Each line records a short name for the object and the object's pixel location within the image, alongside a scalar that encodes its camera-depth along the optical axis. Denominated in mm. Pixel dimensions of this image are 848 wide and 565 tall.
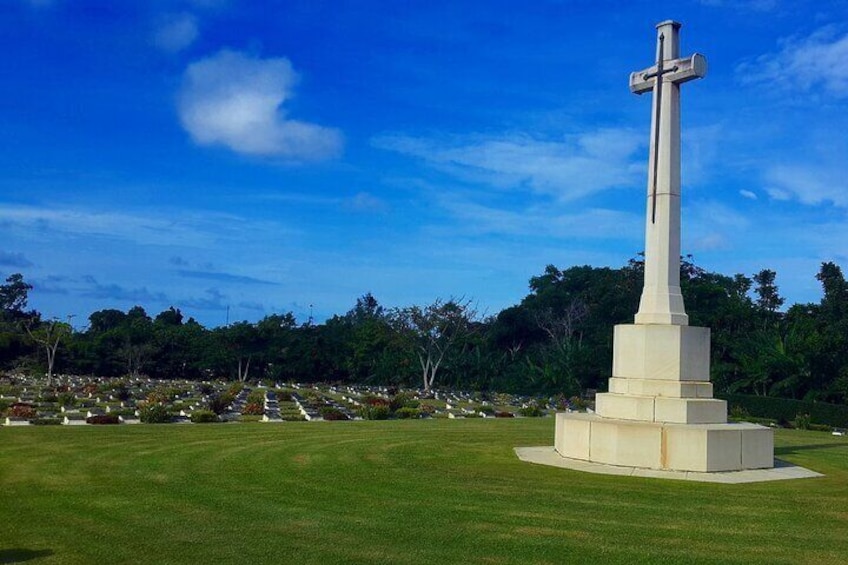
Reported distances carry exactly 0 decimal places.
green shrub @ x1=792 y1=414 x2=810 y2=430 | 25766
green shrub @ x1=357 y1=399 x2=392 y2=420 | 23750
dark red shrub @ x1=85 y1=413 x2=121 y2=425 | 19484
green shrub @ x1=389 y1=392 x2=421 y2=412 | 27141
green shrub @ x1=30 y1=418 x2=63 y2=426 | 18984
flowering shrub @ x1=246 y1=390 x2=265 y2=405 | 28806
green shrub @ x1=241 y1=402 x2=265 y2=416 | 23428
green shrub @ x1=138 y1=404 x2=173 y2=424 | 20047
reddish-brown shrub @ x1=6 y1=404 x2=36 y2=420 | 20531
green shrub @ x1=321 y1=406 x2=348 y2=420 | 23016
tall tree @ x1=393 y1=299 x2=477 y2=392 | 47344
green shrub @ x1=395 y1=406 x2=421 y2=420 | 24953
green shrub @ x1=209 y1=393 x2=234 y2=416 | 22667
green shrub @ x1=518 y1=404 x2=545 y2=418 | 27547
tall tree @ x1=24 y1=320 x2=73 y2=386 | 44938
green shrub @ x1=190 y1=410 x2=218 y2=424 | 20469
